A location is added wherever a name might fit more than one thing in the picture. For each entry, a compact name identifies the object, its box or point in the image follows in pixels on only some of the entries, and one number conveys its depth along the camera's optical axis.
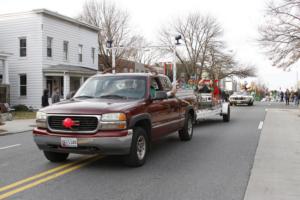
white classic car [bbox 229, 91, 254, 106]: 35.40
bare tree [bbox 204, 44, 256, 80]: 53.70
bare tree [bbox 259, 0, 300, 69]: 26.05
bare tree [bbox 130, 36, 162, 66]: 50.44
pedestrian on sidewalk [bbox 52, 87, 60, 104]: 17.56
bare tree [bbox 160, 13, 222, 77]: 53.59
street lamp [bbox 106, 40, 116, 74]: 24.76
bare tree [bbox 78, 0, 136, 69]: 46.59
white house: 26.80
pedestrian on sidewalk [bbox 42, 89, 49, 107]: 17.75
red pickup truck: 6.52
